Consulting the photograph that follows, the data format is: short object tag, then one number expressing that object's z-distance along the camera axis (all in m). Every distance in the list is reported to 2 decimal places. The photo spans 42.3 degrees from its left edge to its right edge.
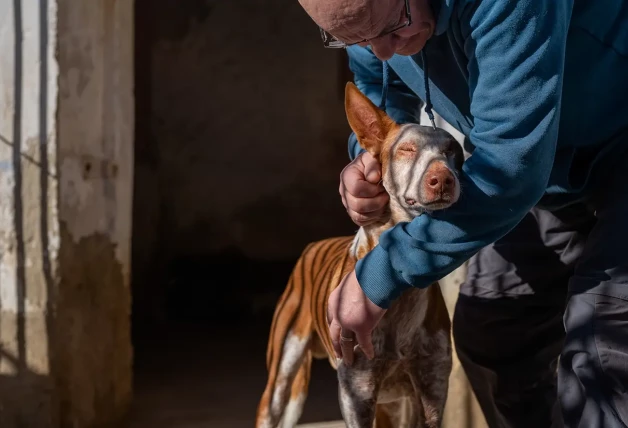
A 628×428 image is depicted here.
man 1.64
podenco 2.00
